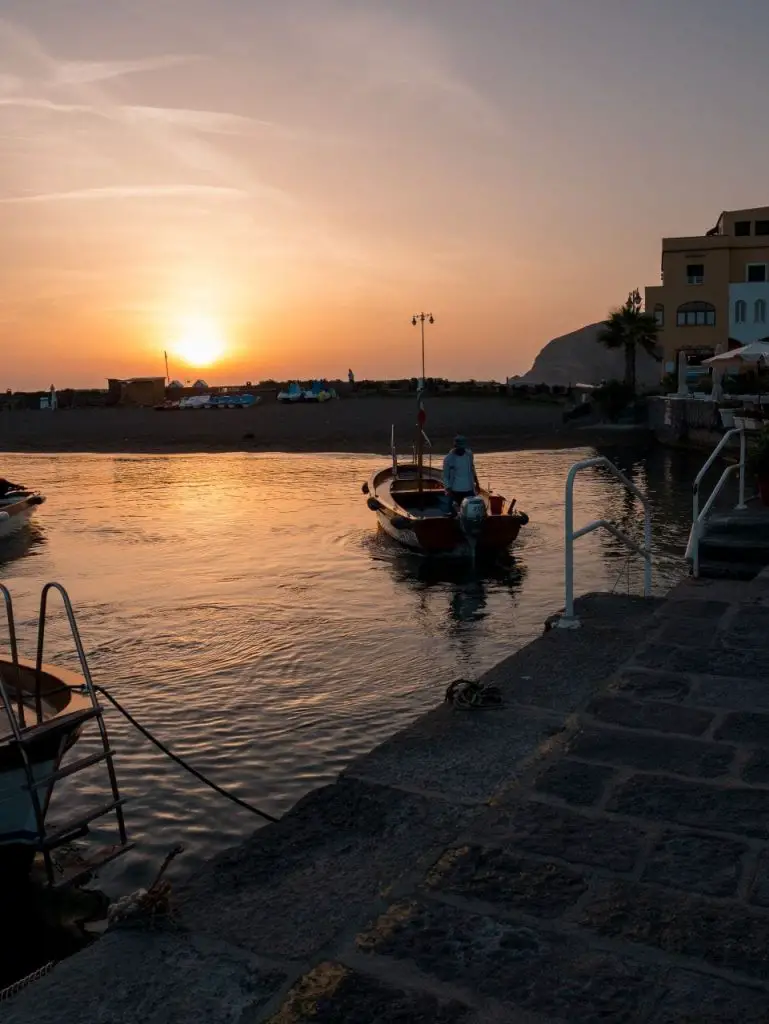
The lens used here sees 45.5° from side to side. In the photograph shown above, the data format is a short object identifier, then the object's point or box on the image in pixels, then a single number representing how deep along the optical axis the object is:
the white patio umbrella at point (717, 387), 40.69
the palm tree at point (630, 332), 59.28
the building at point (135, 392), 89.12
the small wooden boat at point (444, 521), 19.20
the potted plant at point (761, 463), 12.04
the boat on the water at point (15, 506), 23.50
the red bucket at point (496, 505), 20.72
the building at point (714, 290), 58.69
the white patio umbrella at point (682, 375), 47.25
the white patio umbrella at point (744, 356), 30.58
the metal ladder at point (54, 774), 6.17
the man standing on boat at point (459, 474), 20.72
